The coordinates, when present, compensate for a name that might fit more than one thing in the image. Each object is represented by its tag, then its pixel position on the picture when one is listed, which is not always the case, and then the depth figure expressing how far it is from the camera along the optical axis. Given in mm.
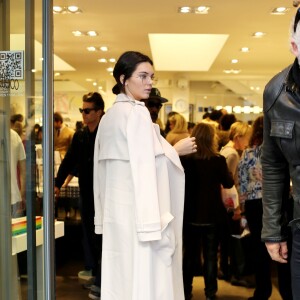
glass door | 2295
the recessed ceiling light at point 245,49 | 7719
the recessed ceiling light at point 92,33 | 6344
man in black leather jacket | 1509
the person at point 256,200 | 3371
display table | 2363
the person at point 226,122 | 5094
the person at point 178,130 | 4539
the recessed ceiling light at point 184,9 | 5080
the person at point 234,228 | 4133
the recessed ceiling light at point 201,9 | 5051
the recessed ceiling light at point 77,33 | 6319
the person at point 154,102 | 3127
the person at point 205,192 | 3543
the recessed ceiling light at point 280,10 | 5051
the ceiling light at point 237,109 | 12195
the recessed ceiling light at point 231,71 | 10625
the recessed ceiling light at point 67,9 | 5035
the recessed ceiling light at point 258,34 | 6469
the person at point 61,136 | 6137
